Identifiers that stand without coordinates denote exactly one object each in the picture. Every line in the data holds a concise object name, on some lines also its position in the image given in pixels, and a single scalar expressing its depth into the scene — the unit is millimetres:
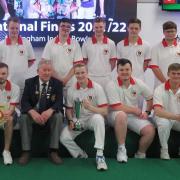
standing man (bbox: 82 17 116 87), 4035
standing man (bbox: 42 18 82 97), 3928
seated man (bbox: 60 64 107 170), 3398
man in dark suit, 3293
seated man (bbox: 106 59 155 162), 3387
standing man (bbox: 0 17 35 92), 3900
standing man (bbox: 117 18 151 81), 4027
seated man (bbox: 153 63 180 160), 3434
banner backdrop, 4711
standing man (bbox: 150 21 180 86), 4014
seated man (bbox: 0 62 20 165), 3262
